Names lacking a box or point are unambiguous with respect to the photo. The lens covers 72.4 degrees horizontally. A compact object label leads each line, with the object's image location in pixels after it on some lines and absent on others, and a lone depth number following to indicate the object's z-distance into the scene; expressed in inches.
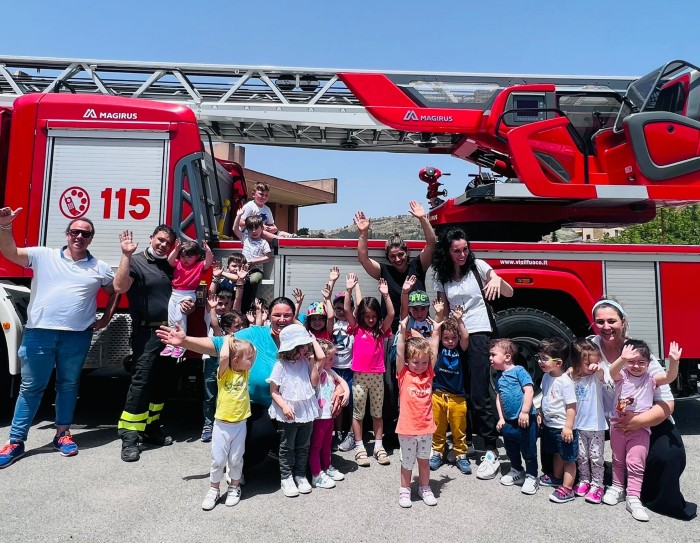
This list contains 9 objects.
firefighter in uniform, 150.8
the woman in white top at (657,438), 115.1
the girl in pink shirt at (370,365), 148.6
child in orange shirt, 121.4
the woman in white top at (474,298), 145.5
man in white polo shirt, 145.3
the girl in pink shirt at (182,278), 153.9
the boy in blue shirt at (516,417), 130.4
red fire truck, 167.8
